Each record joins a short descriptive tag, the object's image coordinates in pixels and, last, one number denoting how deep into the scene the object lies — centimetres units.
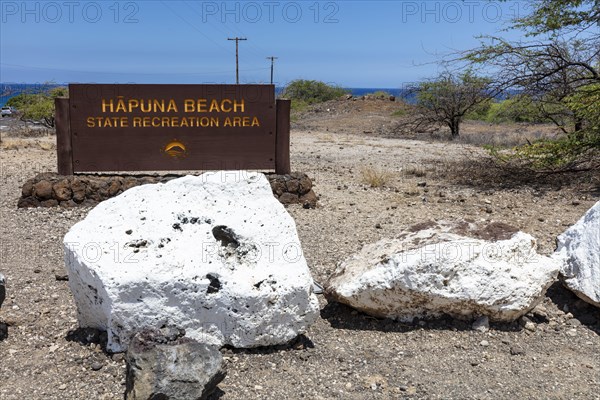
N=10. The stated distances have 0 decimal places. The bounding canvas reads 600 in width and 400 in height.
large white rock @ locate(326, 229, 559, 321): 471
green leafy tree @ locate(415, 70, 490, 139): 2234
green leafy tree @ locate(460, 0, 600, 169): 1070
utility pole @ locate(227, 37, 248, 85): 3843
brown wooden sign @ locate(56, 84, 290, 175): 904
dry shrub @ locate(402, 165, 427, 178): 1195
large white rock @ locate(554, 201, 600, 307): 514
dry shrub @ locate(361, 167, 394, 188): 1057
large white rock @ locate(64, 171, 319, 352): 409
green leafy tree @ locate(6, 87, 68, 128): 2358
